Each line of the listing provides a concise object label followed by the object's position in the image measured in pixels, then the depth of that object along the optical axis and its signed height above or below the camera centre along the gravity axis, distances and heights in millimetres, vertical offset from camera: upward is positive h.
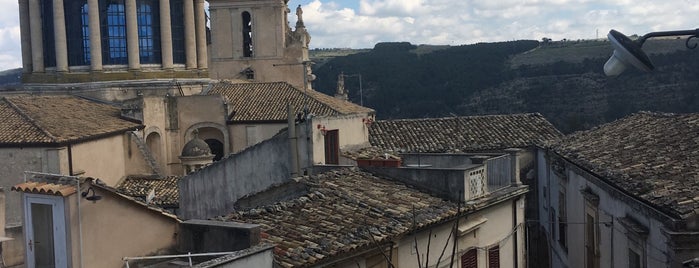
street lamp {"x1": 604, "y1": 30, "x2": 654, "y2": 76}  6742 +304
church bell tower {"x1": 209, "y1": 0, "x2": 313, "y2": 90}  40562 +3116
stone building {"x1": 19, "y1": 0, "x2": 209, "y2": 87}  32188 +2894
